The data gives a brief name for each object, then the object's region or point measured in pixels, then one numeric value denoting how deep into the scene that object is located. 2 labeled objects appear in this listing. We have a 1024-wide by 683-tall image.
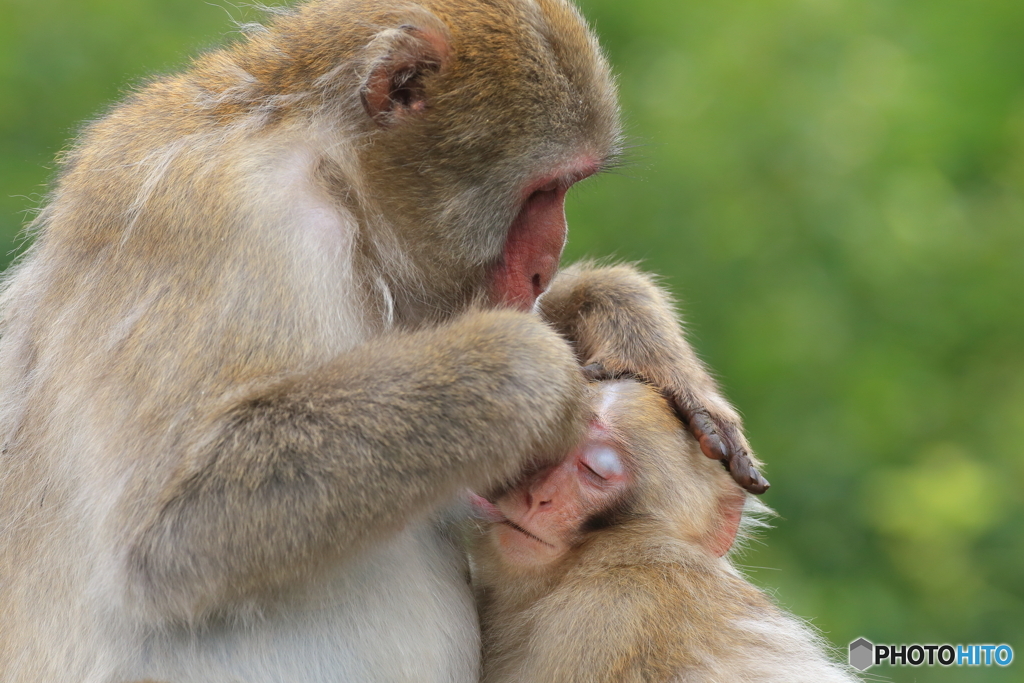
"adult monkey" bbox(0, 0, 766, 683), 5.79
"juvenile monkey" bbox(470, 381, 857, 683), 6.69
